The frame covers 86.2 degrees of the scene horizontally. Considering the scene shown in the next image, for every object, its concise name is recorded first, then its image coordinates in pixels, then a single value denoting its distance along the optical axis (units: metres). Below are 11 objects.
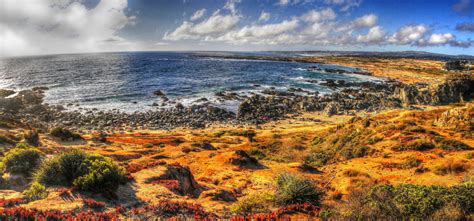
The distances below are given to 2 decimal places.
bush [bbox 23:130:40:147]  20.74
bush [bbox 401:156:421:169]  14.82
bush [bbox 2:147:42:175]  10.33
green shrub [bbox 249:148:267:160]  21.92
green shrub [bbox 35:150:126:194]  9.12
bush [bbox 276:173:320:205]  9.96
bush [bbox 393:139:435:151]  17.50
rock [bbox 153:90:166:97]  54.49
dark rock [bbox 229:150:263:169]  18.22
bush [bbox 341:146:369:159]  18.80
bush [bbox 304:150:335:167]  19.06
